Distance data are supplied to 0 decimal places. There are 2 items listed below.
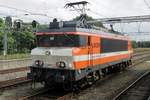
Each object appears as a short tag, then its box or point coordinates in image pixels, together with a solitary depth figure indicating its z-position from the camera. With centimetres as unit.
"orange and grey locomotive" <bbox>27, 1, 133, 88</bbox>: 1272
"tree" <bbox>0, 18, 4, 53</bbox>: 5010
